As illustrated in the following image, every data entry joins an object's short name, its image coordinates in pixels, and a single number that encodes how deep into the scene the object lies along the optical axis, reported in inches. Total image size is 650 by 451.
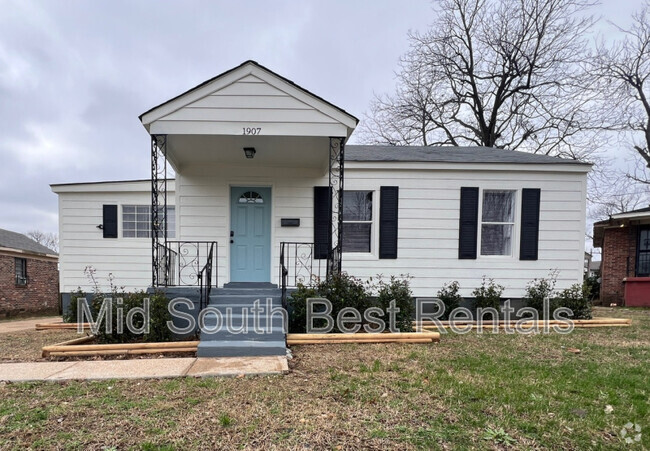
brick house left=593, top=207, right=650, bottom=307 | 424.5
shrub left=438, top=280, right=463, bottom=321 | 256.5
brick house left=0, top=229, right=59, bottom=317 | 526.4
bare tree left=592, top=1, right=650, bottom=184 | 591.8
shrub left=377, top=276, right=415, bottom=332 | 207.7
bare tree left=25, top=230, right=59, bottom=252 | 1546.5
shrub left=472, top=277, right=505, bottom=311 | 252.7
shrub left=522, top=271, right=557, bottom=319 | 251.8
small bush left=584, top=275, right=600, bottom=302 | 506.2
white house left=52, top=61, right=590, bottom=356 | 256.8
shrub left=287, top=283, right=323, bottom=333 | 197.9
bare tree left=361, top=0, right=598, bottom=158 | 606.9
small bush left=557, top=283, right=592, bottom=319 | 243.1
